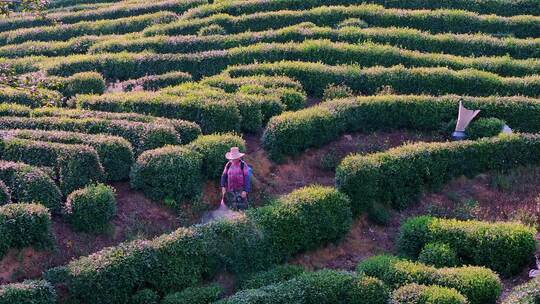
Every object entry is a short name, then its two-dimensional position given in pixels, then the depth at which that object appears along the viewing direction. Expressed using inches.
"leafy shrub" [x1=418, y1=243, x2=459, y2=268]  593.3
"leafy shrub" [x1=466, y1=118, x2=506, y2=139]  751.7
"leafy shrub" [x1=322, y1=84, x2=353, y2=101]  833.5
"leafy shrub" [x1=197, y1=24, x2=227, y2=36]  1028.5
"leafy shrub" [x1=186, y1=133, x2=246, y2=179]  687.7
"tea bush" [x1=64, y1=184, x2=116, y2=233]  616.7
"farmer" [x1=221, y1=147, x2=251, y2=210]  652.1
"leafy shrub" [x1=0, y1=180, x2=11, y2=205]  614.2
